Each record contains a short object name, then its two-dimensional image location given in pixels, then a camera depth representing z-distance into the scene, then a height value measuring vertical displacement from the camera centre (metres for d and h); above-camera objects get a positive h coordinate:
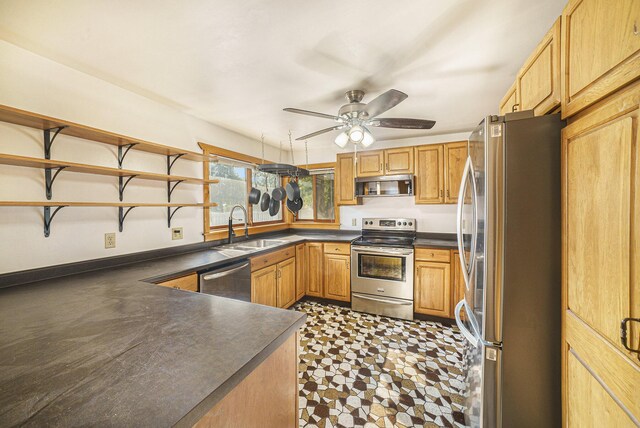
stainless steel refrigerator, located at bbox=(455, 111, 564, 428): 1.08 -0.28
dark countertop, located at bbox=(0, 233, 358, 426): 0.56 -0.44
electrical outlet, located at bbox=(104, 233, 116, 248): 1.94 -0.22
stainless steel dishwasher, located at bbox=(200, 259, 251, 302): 2.03 -0.61
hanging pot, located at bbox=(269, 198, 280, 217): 3.53 +0.07
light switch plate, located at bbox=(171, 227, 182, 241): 2.46 -0.21
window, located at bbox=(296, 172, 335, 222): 4.18 +0.23
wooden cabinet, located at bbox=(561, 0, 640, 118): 0.70 +0.53
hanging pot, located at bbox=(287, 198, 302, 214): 3.36 +0.09
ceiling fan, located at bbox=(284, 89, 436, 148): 1.84 +0.73
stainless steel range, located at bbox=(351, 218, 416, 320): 2.97 -0.83
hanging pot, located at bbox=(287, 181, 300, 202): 3.27 +0.26
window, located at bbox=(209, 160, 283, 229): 3.08 +0.29
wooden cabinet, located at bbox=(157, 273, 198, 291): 1.79 -0.53
